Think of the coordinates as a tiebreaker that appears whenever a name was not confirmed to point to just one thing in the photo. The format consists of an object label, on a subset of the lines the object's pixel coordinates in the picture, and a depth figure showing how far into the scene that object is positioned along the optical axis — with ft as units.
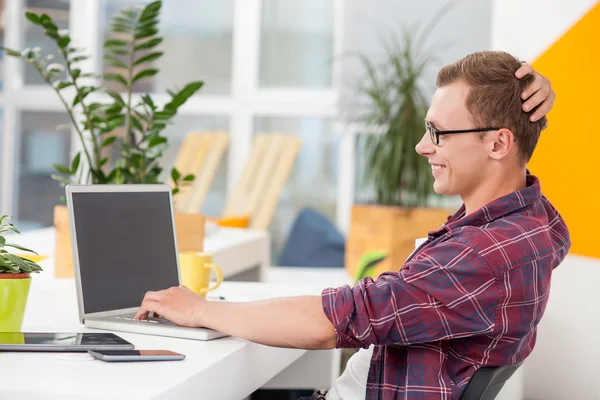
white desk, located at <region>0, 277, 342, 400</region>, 6.65
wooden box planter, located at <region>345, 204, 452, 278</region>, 19.41
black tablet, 7.28
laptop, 8.10
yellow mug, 8.97
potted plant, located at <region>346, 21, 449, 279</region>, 19.52
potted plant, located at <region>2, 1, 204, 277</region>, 10.02
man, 7.23
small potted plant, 7.56
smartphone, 7.15
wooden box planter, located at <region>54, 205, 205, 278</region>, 10.09
